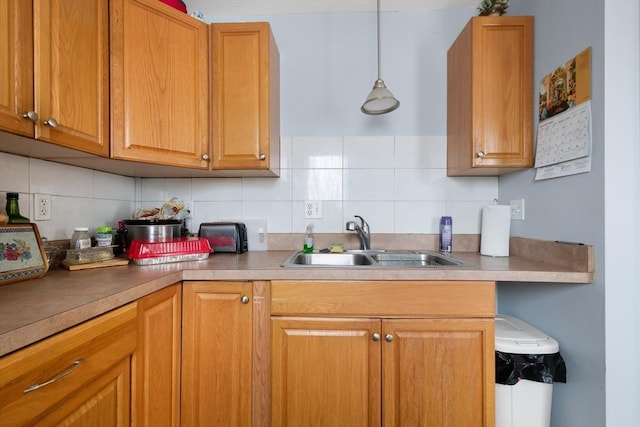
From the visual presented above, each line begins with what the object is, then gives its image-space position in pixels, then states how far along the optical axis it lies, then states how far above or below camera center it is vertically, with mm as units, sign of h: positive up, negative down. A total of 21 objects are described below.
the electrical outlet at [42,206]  1146 +17
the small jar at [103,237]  1215 -116
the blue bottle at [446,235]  1618 -136
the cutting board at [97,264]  1081 -218
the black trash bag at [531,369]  1100 -627
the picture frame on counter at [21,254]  879 -146
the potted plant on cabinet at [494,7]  1396 +1046
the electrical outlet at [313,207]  1730 +21
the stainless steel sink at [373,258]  1566 -266
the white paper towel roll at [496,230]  1440 -95
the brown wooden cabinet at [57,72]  803 +465
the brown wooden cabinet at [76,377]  541 -385
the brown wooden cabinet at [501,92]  1360 +598
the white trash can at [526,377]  1103 -661
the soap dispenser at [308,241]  1616 -176
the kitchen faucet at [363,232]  1615 -120
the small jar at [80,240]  1166 -124
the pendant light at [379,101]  1354 +572
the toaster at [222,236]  1542 -139
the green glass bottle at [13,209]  983 +5
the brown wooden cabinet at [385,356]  1081 -572
